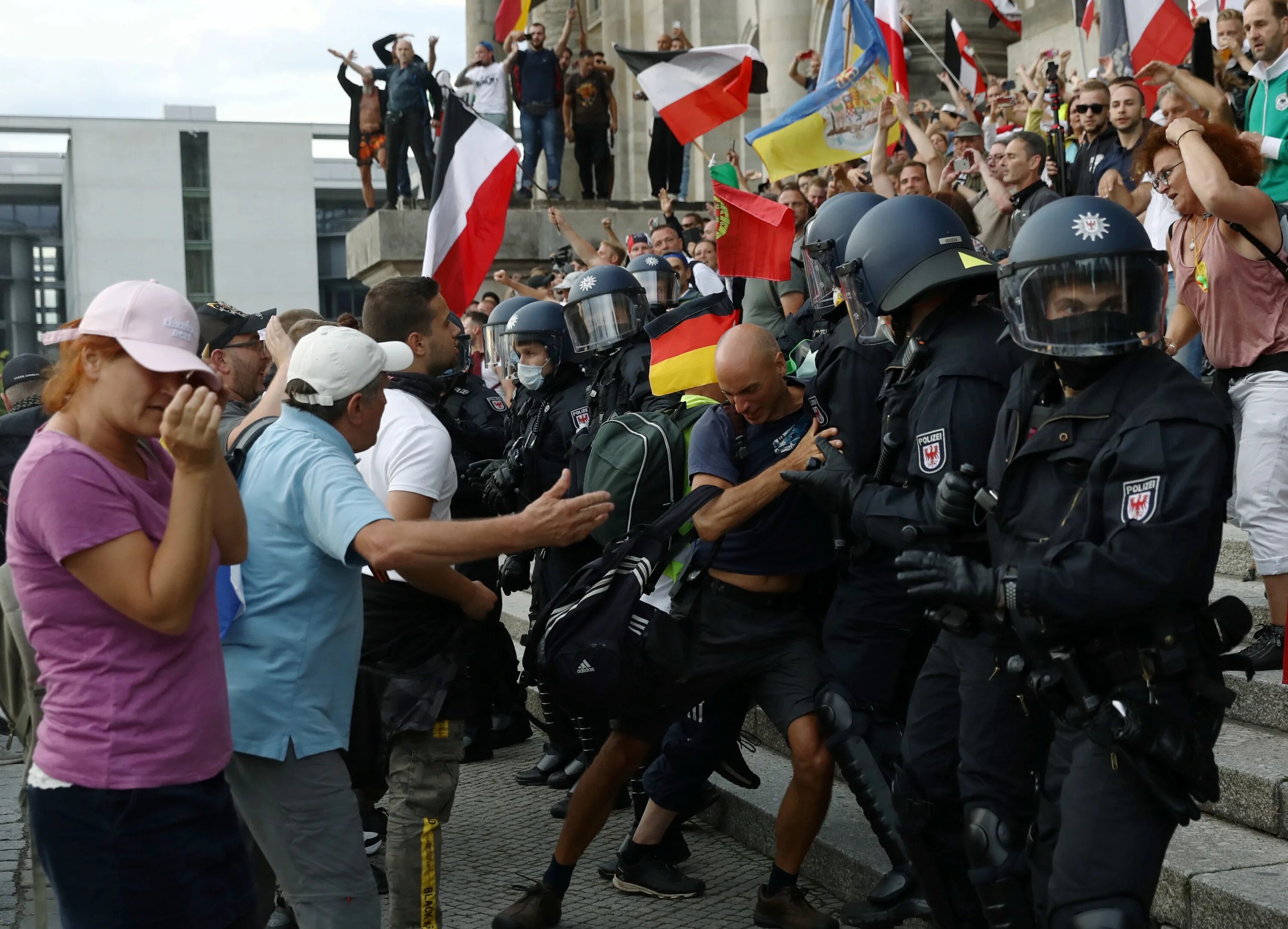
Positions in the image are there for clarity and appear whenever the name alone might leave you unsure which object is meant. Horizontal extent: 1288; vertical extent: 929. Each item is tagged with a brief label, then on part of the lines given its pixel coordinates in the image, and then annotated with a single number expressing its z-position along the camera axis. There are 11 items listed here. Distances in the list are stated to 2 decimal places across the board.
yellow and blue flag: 9.30
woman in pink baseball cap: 2.80
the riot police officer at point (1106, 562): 3.07
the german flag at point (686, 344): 5.48
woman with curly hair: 4.96
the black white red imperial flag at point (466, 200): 7.54
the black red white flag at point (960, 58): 13.95
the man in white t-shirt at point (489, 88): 16.75
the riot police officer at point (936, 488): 3.61
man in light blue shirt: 3.45
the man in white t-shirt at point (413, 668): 4.47
